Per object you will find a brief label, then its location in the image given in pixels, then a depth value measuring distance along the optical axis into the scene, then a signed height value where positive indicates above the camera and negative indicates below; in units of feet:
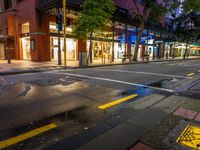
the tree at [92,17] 53.21 +10.62
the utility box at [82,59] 53.83 -1.67
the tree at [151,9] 76.84 +19.42
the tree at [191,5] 71.04 +19.76
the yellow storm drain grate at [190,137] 9.51 -4.66
